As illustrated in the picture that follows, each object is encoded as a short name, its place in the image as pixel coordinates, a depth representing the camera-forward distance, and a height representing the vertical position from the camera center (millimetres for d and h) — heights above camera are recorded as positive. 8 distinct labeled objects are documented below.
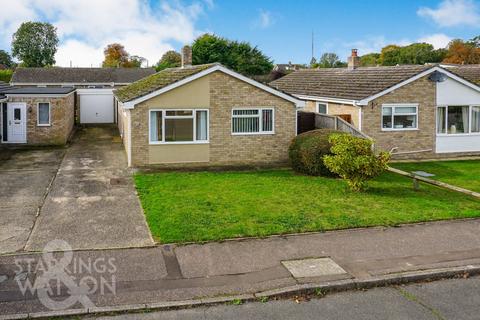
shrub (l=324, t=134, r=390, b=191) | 14430 -737
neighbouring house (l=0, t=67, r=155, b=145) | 24078 +1236
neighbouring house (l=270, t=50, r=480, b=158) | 21141 +1051
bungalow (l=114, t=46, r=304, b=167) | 18641 +526
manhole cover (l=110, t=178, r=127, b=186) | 15922 -1428
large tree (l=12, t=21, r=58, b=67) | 96625 +16969
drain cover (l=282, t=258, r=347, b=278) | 8688 -2275
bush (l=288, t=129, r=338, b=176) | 17328 -582
